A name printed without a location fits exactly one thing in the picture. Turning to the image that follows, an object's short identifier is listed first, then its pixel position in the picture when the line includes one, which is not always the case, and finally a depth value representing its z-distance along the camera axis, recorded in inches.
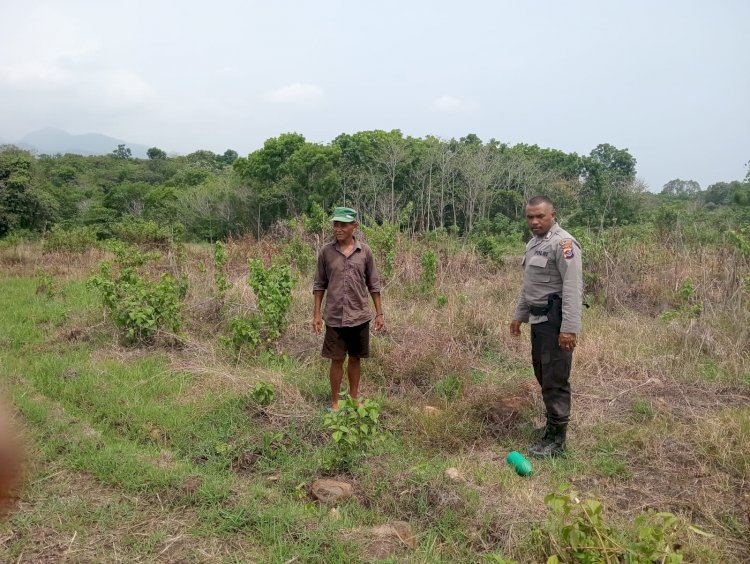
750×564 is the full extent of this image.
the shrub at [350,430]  126.1
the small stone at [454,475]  121.1
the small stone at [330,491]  118.1
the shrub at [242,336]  204.5
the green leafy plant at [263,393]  157.0
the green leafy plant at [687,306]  231.9
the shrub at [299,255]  348.7
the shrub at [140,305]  221.1
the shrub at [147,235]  538.2
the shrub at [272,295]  212.7
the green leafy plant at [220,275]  261.1
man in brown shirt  157.0
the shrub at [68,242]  511.2
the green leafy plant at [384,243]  332.2
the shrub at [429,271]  302.7
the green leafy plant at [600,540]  80.1
